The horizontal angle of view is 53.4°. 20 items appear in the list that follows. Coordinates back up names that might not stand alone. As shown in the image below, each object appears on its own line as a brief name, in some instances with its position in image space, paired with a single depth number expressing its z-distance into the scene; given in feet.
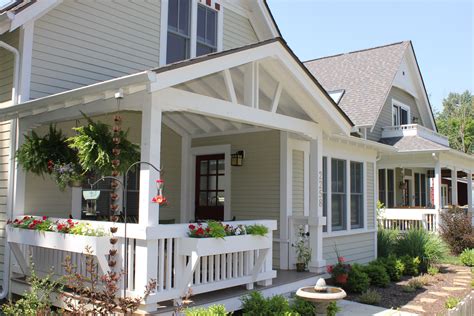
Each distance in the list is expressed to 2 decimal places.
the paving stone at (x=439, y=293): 29.88
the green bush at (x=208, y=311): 16.33
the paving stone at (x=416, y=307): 25.98
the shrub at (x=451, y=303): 25.22
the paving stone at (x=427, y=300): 28.19
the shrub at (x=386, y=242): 42.96
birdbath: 20.49
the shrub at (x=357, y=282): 29.40
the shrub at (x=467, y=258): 42.65
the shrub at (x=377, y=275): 31.89
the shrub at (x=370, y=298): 27.09
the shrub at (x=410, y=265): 36.81
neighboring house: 52.16
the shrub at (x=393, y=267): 34.32
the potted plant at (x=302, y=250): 29.27
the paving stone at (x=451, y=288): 31.78
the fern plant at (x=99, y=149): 19.52
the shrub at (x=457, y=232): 48.47
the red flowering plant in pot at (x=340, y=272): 29.23
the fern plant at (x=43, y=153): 21.83
